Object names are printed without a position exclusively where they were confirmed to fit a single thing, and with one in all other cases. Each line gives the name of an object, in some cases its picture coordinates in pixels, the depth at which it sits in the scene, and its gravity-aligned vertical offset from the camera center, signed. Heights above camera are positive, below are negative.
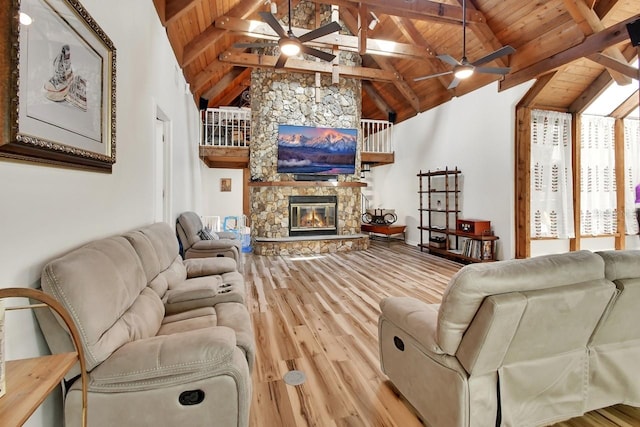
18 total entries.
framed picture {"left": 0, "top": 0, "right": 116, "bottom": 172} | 1.18 +0.58
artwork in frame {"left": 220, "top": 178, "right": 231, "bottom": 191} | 9.78 +0.81
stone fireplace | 7.06 +0.98
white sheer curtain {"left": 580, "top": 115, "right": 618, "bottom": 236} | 5.66 +0.60
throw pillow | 4.93 -0.38
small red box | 5.69 -0.29
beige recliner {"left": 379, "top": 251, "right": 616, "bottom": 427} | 1.40 -0.62
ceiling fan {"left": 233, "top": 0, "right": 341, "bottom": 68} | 3.74 +2.10
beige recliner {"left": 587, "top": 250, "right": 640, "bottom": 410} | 1.60 -0.72
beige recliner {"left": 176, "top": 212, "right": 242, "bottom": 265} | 4.36 -0.47
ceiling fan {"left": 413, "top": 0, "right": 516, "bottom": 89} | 4.39 +1.99
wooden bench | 8.06 -0.50
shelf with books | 5.64 -0.29
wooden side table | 0.75 -0.46
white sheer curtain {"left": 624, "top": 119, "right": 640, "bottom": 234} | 5.89 +0.75
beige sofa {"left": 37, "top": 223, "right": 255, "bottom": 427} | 1.27 -0.62
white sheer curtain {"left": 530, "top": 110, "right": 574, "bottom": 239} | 5.41 +0.59
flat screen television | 7.07 +1.37
